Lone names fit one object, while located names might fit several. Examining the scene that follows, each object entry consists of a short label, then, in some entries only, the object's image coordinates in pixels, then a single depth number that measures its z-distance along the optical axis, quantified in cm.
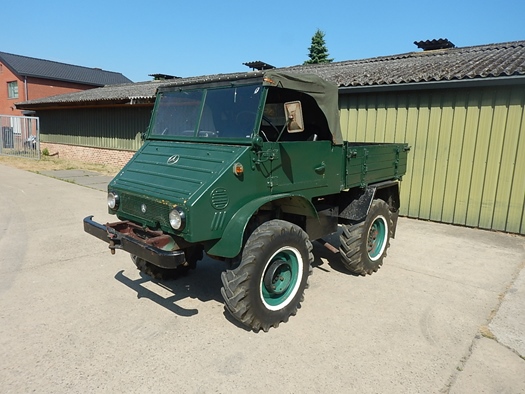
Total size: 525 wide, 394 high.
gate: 1898
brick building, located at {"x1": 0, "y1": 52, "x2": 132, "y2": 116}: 2967
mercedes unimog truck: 325
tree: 3625
